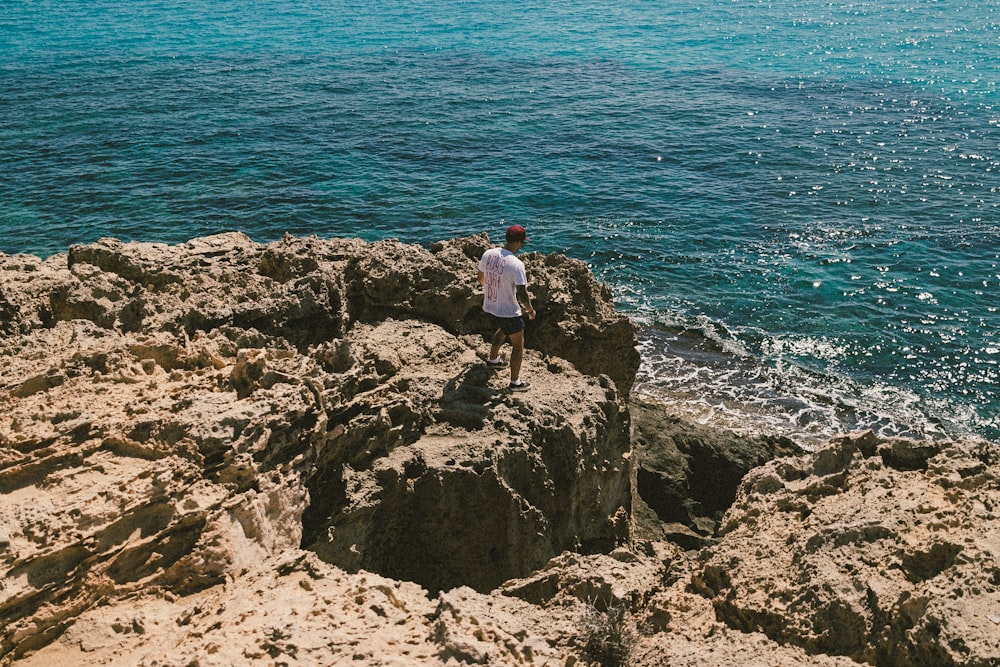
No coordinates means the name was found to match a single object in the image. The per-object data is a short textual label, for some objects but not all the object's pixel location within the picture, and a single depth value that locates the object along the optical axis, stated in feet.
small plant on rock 17.06
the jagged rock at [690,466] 36.88
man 29.43
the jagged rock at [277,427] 18.42
